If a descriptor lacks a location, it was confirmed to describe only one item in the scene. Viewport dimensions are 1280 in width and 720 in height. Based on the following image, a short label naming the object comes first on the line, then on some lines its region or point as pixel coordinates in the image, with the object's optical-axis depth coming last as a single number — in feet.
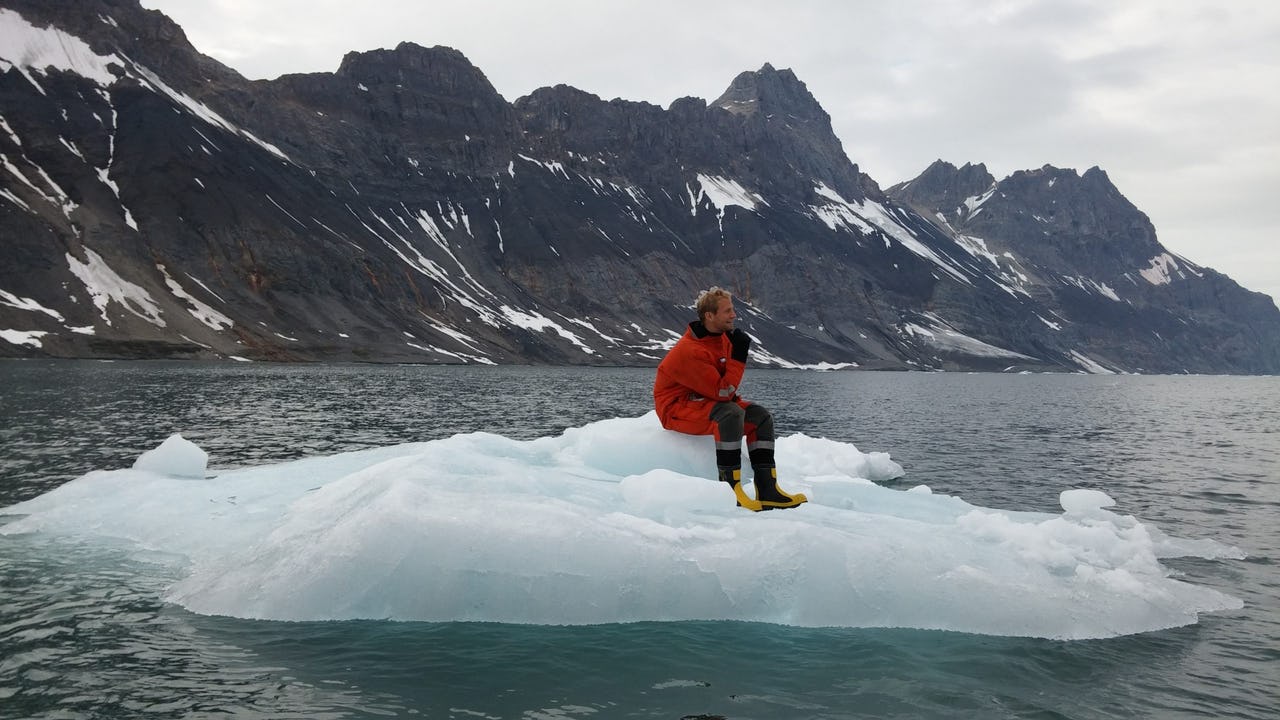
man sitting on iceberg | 35.01
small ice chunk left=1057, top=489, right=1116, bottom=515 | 52.75
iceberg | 28.84
